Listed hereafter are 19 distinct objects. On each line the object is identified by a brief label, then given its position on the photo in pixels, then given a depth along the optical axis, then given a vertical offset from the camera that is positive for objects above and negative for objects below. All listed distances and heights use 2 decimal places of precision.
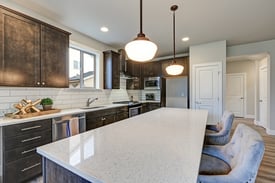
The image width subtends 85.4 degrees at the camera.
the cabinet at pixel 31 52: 2.06 +0.63
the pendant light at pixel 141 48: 1.42 +0.41
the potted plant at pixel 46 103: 2.62 -0.21
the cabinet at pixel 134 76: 5.48 +0.57
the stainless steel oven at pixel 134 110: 4.43 -0.59
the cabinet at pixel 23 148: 1.82 -0.75
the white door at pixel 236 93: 7.00 -0.09
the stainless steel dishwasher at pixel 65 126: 2.38 -0.59
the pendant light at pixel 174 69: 2.70 +0.41
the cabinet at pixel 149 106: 5.33 -0.54
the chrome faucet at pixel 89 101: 3.71 -0.25
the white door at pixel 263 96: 4.92 -0.16
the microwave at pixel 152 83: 5.39 +0.30
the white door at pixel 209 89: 4.37 +0.06
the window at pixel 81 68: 3.58 +0.59
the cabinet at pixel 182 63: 4.99 +0.96
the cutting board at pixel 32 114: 2.05 -0.34
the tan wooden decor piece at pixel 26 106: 2.20 -0.23
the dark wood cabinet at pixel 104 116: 3.07 -0.60
